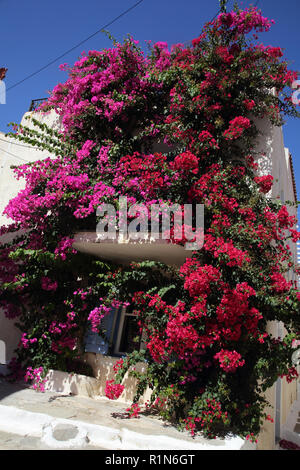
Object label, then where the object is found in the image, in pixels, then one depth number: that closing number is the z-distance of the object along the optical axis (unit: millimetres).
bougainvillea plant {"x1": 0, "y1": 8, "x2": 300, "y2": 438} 5117
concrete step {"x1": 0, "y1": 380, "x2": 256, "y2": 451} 4297
